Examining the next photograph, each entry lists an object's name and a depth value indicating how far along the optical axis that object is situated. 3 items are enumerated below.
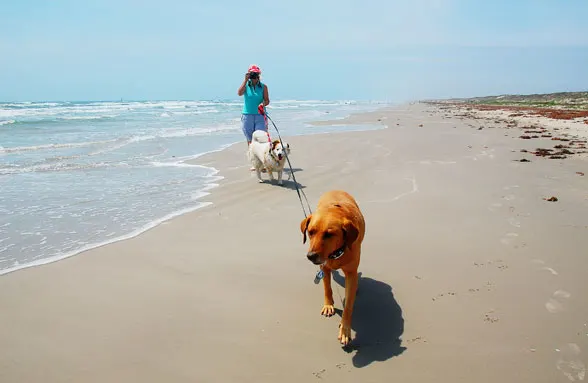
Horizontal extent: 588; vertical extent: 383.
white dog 7.46
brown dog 2.50
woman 8.58
